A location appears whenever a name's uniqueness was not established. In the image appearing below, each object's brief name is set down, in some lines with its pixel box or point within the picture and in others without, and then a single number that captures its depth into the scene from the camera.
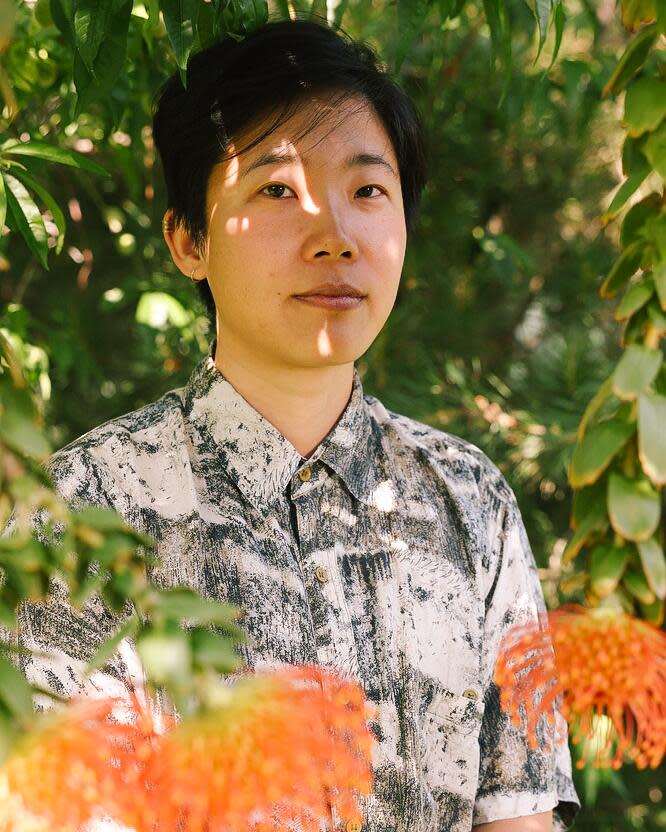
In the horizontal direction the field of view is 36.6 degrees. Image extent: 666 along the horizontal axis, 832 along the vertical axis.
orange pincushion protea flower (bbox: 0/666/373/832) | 0.38
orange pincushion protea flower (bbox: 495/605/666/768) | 0.47
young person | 0.94
